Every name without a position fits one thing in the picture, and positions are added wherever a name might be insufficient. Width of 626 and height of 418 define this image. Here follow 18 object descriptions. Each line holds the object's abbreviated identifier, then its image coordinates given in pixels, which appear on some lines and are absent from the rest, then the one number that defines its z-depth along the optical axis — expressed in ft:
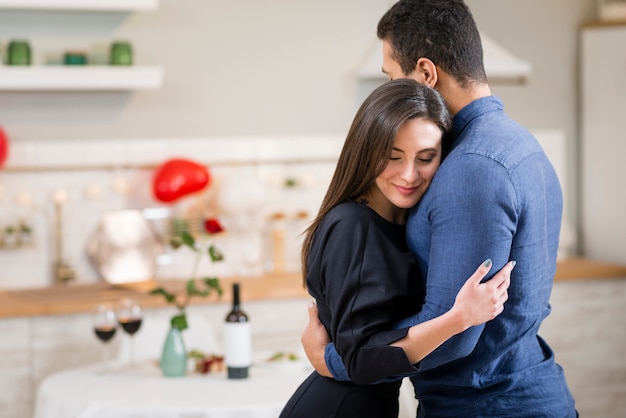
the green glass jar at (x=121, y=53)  15.20
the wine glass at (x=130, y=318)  10.78
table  9.04
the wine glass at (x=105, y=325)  10.66
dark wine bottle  9.78
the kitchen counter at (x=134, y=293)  13.70
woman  5.52
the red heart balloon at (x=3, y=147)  14.80
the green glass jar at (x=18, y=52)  14.74
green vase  10.36
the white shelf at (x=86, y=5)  14.67
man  5.26
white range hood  15.35
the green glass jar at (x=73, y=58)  15.06
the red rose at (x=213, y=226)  10.48
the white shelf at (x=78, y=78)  14.69
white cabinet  17.01
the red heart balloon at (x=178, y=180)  15.19
